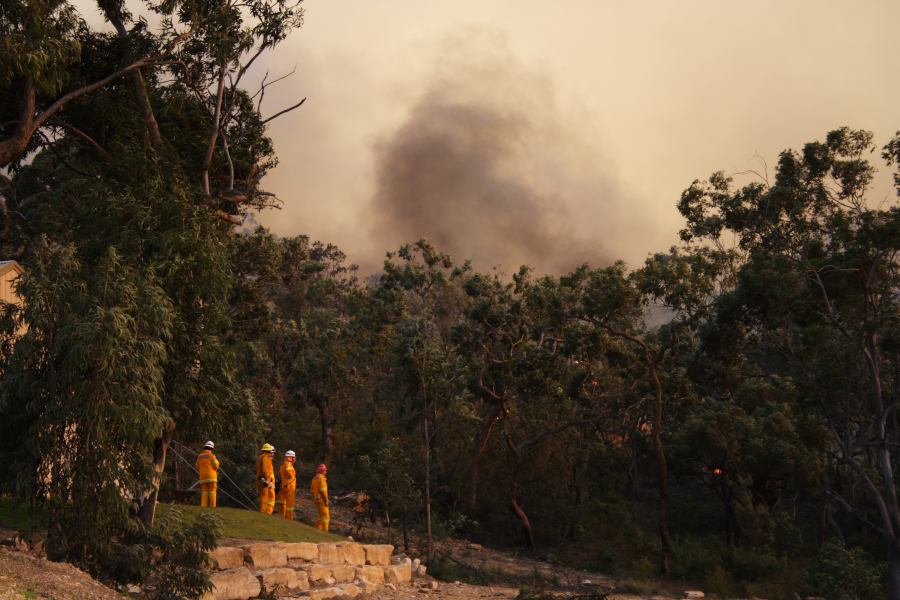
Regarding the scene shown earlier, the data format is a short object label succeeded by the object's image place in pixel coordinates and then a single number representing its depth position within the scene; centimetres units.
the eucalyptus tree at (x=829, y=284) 2242
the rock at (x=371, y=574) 1870
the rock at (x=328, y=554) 1816
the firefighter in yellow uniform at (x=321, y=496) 2202
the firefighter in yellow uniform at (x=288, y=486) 2181
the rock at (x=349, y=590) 1727
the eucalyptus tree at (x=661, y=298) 2575
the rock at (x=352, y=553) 1892
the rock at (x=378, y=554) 1973
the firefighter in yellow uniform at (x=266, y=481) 2158
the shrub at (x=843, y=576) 2188
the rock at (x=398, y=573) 1989
